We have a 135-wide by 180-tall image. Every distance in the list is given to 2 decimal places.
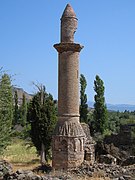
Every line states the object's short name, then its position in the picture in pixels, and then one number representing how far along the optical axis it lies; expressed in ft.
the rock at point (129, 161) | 65.98
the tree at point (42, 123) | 78.12
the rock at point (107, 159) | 64.71
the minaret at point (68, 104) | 54.13
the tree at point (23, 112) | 176.92
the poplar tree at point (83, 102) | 128.88
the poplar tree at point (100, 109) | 122.62
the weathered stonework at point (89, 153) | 57.47
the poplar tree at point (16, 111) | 178.81
